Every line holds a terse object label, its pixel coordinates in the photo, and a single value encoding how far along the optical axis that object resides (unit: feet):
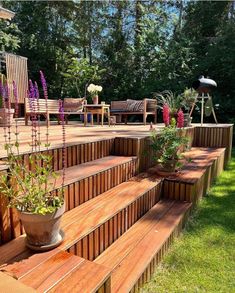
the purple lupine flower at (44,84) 5.51
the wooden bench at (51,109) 18.08
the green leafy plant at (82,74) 34.86
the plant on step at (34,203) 4.92
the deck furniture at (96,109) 19.65
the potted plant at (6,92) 5.90
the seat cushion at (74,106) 20.80
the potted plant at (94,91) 20.88
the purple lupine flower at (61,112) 5.61
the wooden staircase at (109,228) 4.47
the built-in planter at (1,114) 15.11
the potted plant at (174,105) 17.46
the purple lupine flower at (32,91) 5.60
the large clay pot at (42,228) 4.87
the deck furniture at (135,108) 23.28
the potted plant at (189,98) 19.36
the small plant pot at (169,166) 10.90
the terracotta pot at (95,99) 21.08
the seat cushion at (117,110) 25.01
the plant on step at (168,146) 10.86
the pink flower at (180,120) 11.23
